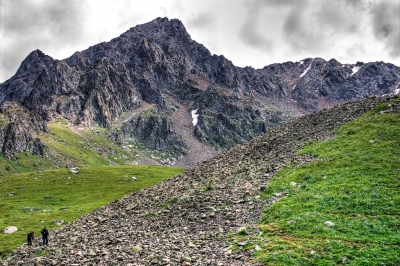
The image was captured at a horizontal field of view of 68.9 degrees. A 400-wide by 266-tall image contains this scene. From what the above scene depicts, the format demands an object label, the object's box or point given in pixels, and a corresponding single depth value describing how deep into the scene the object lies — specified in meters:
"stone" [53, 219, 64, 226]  66.06
